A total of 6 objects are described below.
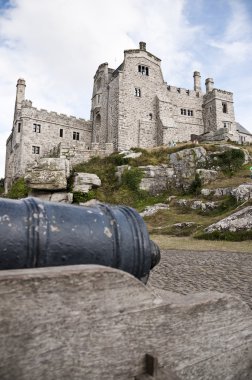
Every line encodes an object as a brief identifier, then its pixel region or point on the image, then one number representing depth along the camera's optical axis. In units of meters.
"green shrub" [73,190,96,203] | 22.81
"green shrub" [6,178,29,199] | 24.55
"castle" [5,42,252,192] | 37.09
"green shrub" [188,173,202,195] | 23.52
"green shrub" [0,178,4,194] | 40.74
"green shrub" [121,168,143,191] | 25.30
